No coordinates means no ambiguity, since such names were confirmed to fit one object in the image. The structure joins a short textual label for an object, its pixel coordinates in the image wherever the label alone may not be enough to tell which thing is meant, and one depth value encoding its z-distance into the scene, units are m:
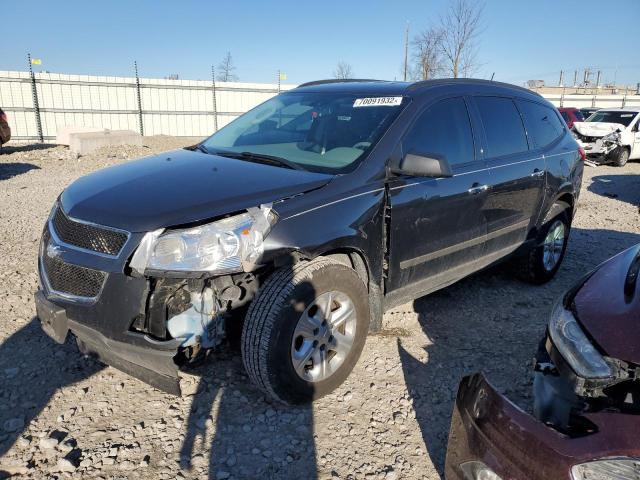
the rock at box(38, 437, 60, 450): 2.48
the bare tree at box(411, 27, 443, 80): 24.08
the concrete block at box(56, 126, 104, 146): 15.01
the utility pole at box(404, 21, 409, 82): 27.50
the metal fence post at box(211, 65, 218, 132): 20.58
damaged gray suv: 2.41
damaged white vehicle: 14.55
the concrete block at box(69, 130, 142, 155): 13.30
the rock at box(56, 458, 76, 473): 2.34
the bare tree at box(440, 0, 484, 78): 22.92
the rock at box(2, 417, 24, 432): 2.62
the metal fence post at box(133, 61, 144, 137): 18.78
